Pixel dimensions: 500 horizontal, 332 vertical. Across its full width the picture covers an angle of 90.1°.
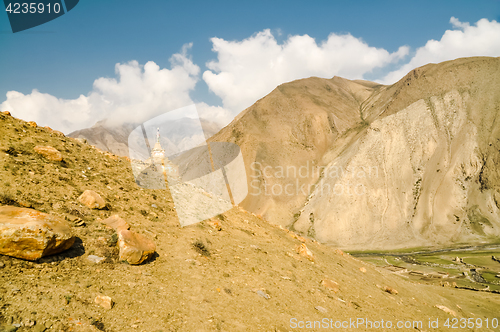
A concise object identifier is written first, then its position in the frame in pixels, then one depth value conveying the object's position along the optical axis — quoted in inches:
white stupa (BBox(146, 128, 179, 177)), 1803.9
